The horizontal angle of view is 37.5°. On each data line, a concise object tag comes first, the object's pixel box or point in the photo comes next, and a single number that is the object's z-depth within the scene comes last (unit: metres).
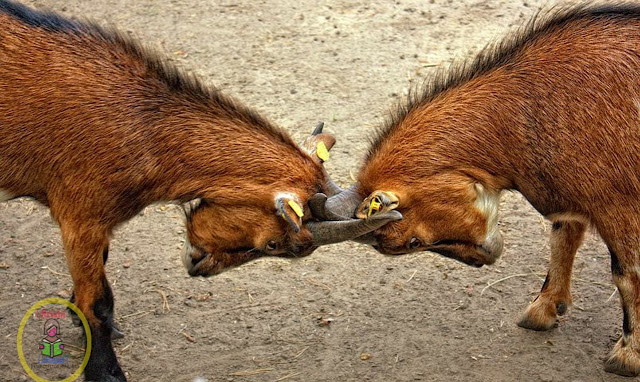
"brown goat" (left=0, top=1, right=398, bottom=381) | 5.08
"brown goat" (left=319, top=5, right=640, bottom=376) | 4.99
